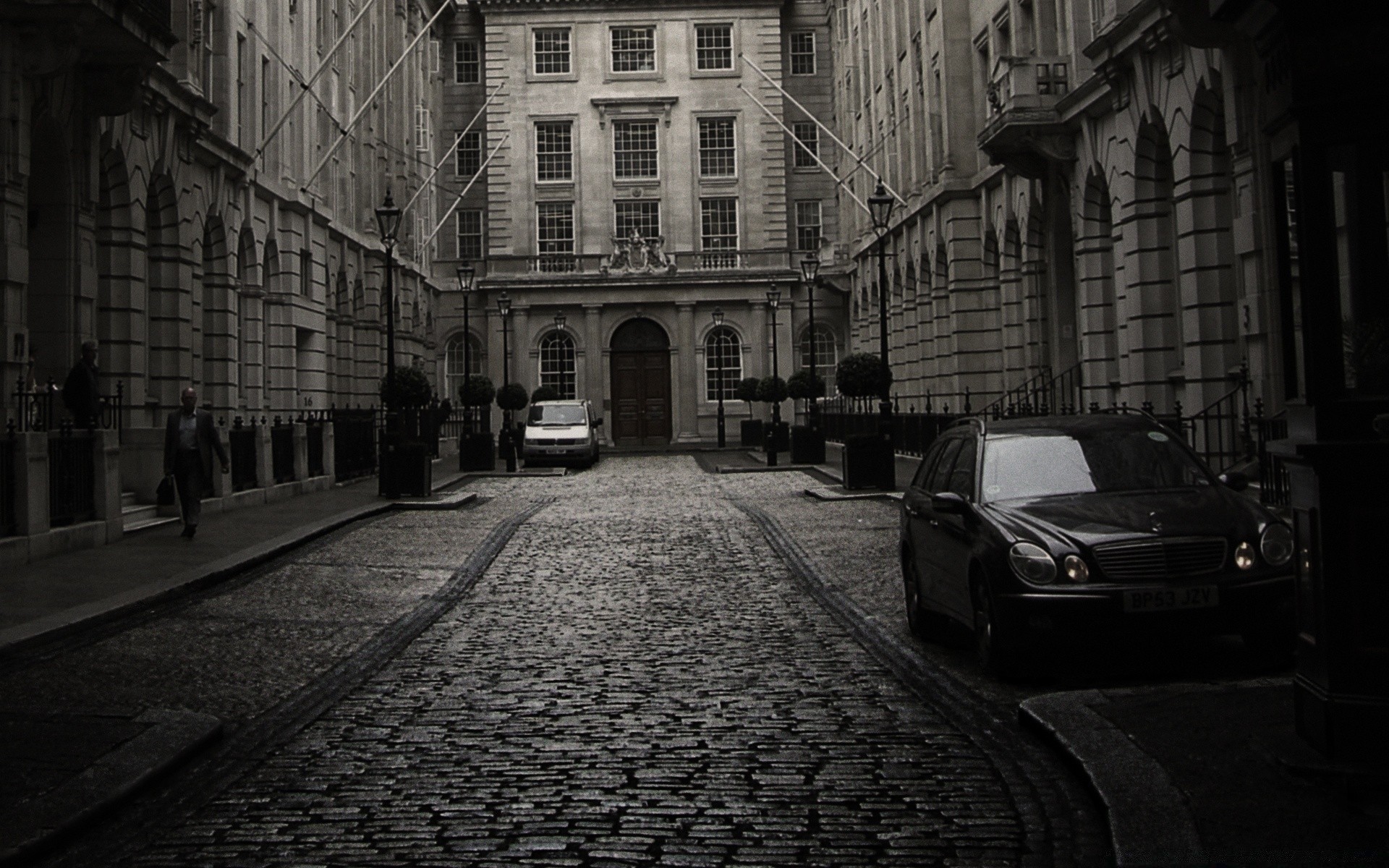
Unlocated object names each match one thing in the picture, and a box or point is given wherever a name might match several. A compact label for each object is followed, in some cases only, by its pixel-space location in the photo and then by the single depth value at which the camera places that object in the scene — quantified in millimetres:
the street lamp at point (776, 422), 36375
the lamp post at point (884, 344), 24938
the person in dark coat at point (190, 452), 17703
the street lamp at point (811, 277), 37625
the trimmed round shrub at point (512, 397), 47750
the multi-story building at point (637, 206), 60219
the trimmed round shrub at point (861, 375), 37125
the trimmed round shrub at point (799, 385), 49188
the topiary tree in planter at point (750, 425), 54031
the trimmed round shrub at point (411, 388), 35844
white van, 40188
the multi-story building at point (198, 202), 19547
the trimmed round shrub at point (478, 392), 42906
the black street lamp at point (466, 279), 38531
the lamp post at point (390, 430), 25438
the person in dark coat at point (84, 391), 18125
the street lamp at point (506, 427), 37406
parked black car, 8047
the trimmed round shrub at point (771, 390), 45000
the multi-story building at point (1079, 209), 20906
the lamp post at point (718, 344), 60344
